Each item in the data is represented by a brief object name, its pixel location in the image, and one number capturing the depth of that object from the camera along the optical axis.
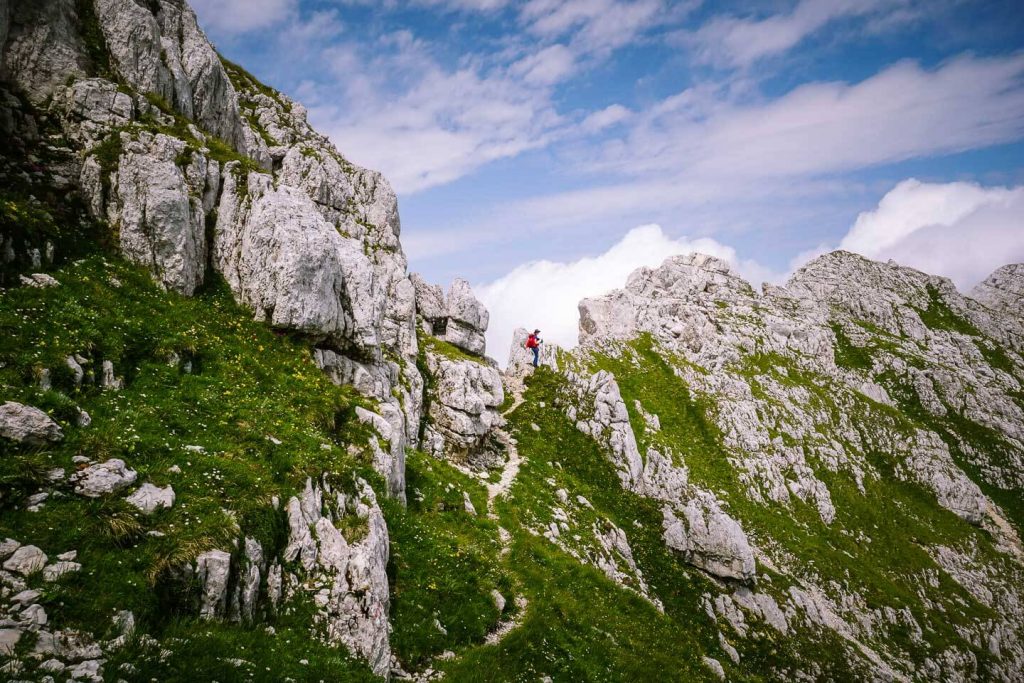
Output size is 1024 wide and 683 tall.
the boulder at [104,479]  11.16
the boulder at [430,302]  49.44
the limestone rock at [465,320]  49.81
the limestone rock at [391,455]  20.44
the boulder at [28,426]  11.15
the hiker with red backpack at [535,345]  52.65
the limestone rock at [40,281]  16.27
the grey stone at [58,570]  9.24
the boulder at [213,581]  11.22
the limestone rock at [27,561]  8.97
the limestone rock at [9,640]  7.52
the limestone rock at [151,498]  11.55
